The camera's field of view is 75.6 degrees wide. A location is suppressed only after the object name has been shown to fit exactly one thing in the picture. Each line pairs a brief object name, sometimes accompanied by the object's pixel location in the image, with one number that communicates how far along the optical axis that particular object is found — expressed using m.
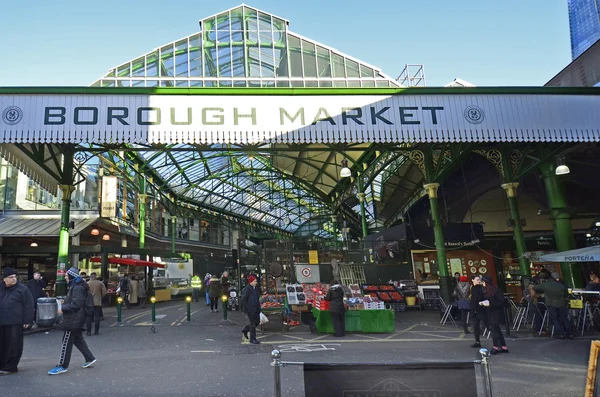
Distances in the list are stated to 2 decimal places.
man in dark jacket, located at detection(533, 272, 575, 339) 9.47
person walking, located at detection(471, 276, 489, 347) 8.17
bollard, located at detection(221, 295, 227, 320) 12.95
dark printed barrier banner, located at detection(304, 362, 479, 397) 2.92
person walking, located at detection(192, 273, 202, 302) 22.78
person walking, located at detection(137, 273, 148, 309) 19.58
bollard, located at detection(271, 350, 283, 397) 3.28
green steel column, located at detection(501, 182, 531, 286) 12.53
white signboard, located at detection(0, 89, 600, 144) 9.48
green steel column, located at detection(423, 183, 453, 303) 13.71
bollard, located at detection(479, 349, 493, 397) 2.98
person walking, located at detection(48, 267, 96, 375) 6.40
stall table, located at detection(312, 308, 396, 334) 10.62
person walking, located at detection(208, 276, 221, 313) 16.23
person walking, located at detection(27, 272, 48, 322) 11.30
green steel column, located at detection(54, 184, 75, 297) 12.18
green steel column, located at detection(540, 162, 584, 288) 11.30
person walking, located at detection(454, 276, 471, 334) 10.26
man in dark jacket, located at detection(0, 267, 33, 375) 6.41
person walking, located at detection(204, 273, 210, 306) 19.50
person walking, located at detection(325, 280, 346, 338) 10.12
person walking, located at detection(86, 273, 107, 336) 10.75
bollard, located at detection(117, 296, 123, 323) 12.97
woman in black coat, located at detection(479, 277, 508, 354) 7.82
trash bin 10.66
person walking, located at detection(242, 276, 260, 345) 9.22
